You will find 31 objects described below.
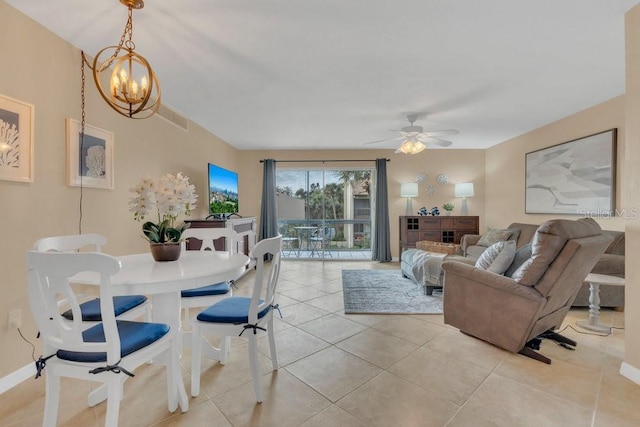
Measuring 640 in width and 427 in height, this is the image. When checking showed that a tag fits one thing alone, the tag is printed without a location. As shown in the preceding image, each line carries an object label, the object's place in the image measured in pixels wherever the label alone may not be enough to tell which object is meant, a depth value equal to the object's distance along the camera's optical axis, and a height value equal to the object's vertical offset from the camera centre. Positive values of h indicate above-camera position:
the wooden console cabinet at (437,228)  5.74 -0.31
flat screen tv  4.53 +0.33
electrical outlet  1.86 -0.68
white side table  2.52 -0.89
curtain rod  6.16 +1.10
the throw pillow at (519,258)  2.42 -0.39
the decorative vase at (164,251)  1.84 -0.25
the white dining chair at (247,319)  1.67 -0.63
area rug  3.19 -1.04
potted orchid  1.80 +0.05
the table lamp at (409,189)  5.84 +0.46
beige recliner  2.03 -0.59
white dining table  1.35 -0.32
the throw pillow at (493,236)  4.54 -0.39
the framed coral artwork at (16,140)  1.79 +0.46
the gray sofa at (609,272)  2.91 -0.60
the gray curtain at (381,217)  6.02 -0.10
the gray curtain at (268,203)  6.10 +0.19
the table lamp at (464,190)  5.80 +0.44
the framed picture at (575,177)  3.45 +0.47
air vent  3.49 +1.21
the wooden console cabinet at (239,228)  3.93 -0.26
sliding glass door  6.45 +0.22
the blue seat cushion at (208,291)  2.12 -0.59
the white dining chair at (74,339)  1.14 -0.55
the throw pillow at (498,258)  2.46 -0.40
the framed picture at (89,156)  2.25 +0.46
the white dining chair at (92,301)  1.68 -0.58
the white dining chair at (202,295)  2.11 -0.62
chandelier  1.70 +0.79
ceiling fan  3.87 +1.05
